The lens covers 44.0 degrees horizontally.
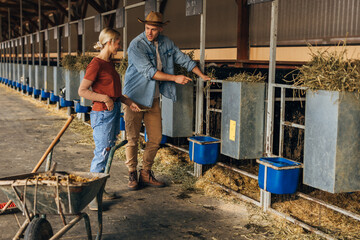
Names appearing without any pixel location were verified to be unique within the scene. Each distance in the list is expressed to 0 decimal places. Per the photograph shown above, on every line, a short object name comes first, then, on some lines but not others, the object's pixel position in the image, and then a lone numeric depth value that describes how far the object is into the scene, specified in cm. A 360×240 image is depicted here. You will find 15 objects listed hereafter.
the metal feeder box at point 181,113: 520
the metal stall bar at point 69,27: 970
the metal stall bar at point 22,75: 1472
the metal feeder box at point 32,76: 1331
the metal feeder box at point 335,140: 305
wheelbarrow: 254
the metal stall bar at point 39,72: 1217
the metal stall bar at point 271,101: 391
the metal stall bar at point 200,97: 494
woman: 377
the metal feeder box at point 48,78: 1111
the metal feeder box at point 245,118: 413
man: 439
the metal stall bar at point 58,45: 1036
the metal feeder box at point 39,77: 1217
